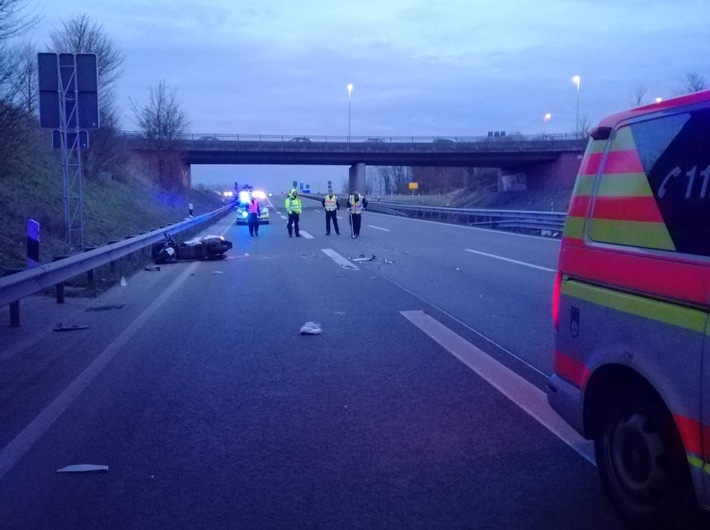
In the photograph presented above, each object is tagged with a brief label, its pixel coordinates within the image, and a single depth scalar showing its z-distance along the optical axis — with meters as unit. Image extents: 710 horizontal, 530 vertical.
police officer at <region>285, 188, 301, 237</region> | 30.33
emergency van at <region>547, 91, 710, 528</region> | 3.51
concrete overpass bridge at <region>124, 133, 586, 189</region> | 62.94
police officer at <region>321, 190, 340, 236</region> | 30.97
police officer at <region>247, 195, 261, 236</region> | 32.25
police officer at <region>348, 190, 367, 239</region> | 28.09
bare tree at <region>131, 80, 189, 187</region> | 55.38
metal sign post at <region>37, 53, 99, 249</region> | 16.88
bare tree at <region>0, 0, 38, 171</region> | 18.48
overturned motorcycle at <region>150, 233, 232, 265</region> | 20.81
